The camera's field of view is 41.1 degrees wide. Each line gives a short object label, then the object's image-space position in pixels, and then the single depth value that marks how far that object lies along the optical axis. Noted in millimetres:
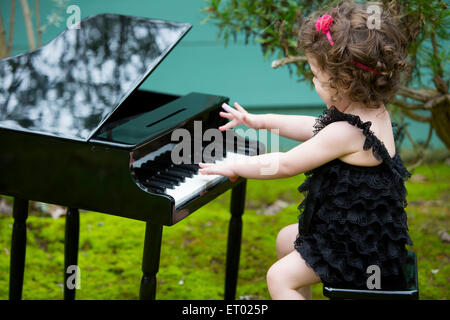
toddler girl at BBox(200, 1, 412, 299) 2037
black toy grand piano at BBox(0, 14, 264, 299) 2131
